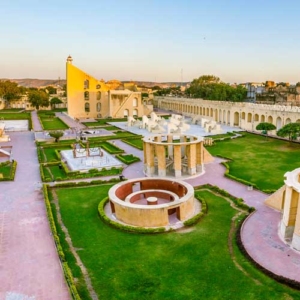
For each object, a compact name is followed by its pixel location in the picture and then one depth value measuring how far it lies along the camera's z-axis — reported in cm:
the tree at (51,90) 15366
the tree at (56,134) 4309
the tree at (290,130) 3947
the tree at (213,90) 8712
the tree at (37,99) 9250
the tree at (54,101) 10129
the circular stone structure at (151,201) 1802
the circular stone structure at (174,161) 2675
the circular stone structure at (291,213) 1544
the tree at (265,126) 4477
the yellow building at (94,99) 7575
